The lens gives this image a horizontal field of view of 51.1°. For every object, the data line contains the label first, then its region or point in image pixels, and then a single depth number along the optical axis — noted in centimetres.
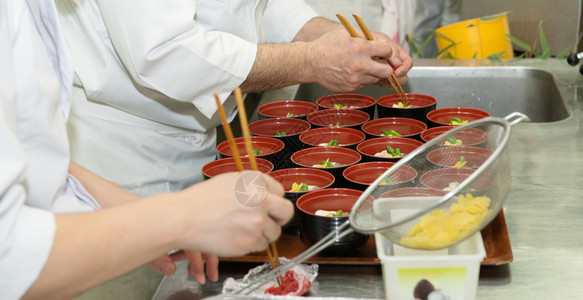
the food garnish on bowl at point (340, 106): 238
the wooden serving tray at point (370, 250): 134
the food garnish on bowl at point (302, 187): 164
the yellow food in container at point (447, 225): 105
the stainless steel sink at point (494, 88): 261
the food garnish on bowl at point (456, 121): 207
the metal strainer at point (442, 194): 104
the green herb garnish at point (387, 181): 118
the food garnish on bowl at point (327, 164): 176
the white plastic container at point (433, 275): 106
